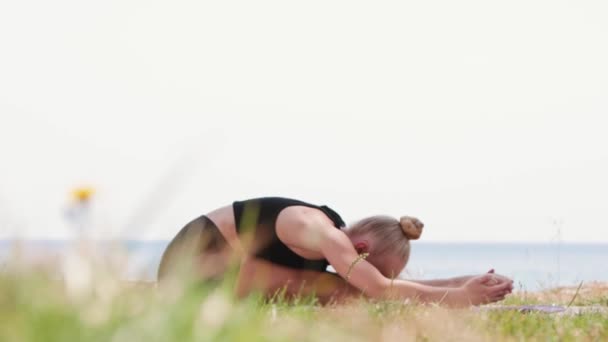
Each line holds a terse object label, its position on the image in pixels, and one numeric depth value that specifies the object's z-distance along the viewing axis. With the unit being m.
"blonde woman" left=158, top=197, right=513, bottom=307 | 8.62
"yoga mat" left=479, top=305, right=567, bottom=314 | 7.85
